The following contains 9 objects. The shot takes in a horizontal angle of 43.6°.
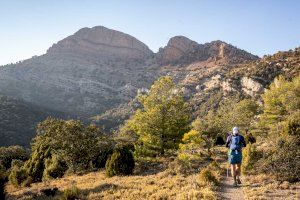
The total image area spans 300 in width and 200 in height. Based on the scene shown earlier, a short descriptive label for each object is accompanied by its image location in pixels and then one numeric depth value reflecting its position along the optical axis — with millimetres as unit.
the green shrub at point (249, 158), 17406
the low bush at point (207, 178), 15044
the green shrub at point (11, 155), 45156
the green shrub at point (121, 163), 21562
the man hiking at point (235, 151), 14336
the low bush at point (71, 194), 15500
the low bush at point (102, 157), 27734
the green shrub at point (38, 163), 29094
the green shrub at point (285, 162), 14838
